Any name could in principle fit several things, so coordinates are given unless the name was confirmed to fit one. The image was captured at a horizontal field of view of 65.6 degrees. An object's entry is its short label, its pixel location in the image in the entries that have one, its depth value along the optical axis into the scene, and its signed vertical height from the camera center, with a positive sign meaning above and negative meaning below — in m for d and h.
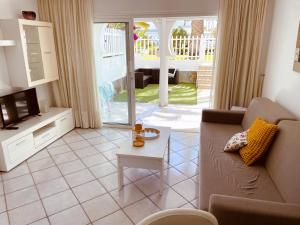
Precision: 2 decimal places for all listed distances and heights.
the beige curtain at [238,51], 3.26 -0.08
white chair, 1.04 -0.74
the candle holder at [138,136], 2.48 -0.95
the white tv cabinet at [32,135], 2.81 -1.21
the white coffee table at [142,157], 2.28 -1.05
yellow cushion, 1.98 -0.81
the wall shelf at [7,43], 2.90 +0.05
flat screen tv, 3.05 -0.81
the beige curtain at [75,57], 3.72 -0.17
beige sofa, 1.34 -0.95
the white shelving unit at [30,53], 3.15 -0.08
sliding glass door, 3.96 -0.44
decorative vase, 3.35 +0.45
